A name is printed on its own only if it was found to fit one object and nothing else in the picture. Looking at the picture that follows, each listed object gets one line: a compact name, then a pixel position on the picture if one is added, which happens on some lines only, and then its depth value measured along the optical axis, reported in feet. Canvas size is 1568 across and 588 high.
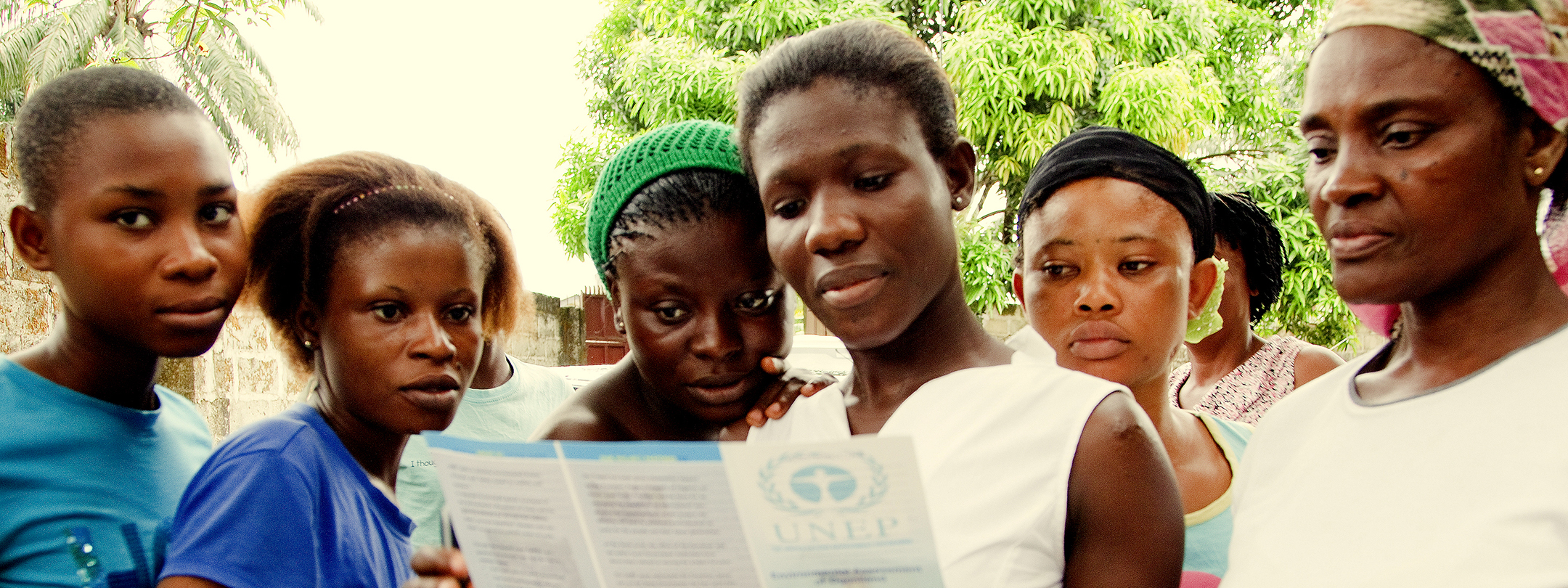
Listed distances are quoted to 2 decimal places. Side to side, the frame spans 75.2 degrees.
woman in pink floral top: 10.50
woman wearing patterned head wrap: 3.75
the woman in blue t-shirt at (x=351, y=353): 5.12
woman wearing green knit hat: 5.89
